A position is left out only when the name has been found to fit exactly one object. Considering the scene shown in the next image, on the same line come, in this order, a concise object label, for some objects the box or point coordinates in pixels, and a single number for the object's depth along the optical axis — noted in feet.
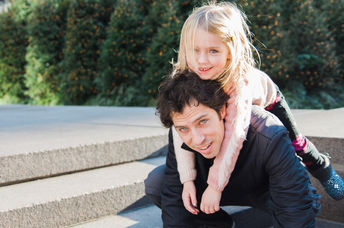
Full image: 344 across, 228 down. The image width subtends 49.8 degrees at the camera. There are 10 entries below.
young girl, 4.79
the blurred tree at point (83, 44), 27.55
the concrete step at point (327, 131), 6.76
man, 4.50
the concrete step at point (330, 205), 6.65
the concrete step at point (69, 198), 5.91
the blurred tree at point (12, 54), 34.53
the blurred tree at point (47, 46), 30.60
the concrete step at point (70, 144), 7.11
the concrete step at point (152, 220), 6.35
